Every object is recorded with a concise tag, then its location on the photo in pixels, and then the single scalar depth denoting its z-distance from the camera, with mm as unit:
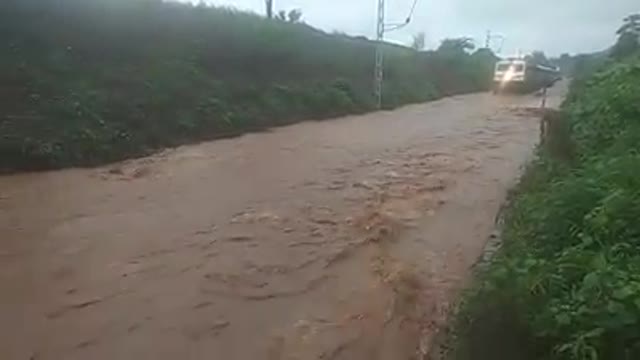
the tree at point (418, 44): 41641
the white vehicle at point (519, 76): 35188
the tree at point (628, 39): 23212
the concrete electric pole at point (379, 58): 25625
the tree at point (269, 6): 28659
